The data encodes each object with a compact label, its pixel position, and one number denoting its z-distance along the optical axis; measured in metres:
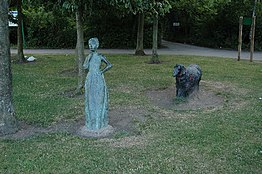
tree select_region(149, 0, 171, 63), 9.50
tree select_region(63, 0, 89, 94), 9.42
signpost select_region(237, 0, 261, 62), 16.69
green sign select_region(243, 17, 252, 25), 18.07
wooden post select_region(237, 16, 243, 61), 16.77
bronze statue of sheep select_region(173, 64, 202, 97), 8.56
